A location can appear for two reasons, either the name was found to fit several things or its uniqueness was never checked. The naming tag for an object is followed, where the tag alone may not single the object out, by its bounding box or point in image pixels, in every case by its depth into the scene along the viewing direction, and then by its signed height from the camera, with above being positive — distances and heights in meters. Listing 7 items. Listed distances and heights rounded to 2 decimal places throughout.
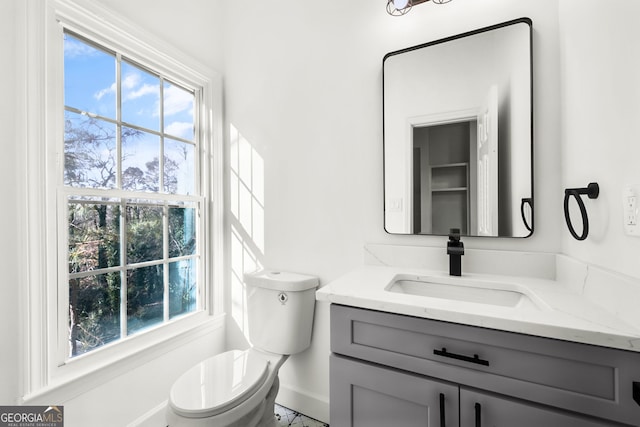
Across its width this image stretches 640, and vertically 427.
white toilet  1.08 -0.70
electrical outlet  0.70 +0.00
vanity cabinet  0.69 -0.45
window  1.28 +0.09
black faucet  1.20 -0.17
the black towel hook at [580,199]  0.89 +0.04
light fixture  1.30 +0.95
